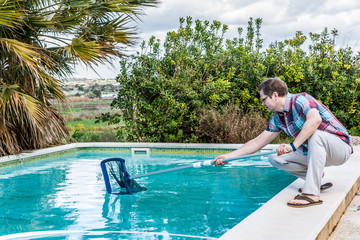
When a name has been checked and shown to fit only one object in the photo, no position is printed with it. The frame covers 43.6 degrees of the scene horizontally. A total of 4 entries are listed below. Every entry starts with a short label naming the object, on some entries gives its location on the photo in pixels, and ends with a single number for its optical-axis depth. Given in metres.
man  3.56
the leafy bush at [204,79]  9.95
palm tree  7.48
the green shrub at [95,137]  11.20
